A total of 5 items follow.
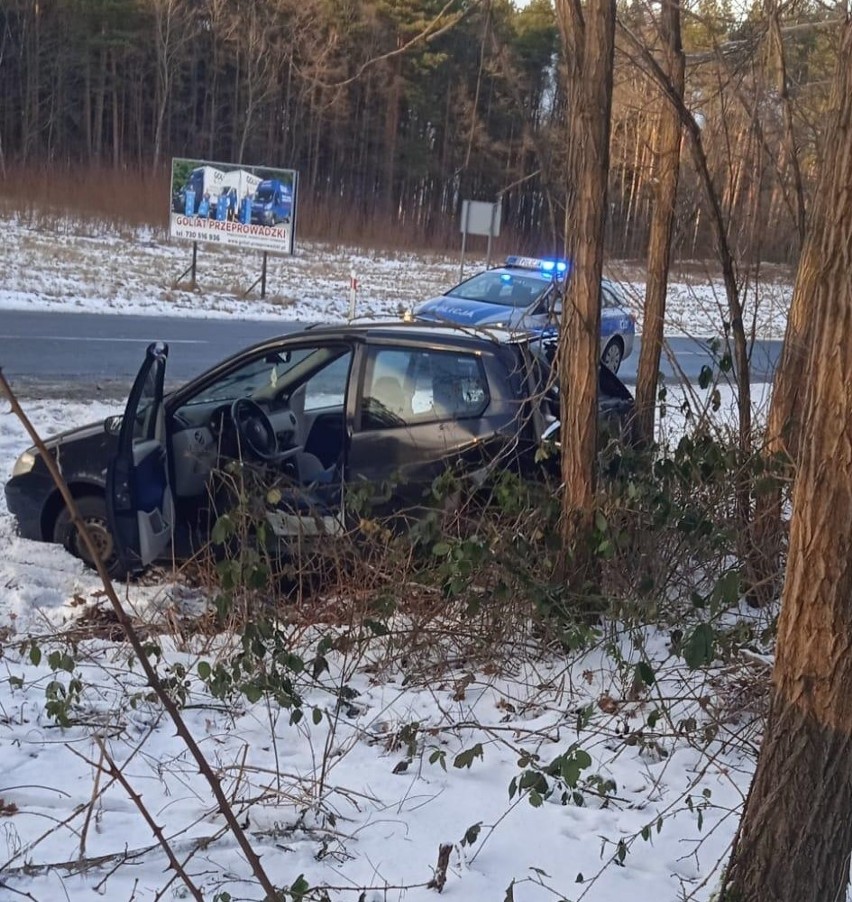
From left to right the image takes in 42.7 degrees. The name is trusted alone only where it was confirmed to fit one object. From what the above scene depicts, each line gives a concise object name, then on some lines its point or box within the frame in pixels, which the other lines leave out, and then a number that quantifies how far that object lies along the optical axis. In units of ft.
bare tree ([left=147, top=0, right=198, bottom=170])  157.17
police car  46.83
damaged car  17.31
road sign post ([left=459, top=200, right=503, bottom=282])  71.92
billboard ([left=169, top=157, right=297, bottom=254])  77.71
